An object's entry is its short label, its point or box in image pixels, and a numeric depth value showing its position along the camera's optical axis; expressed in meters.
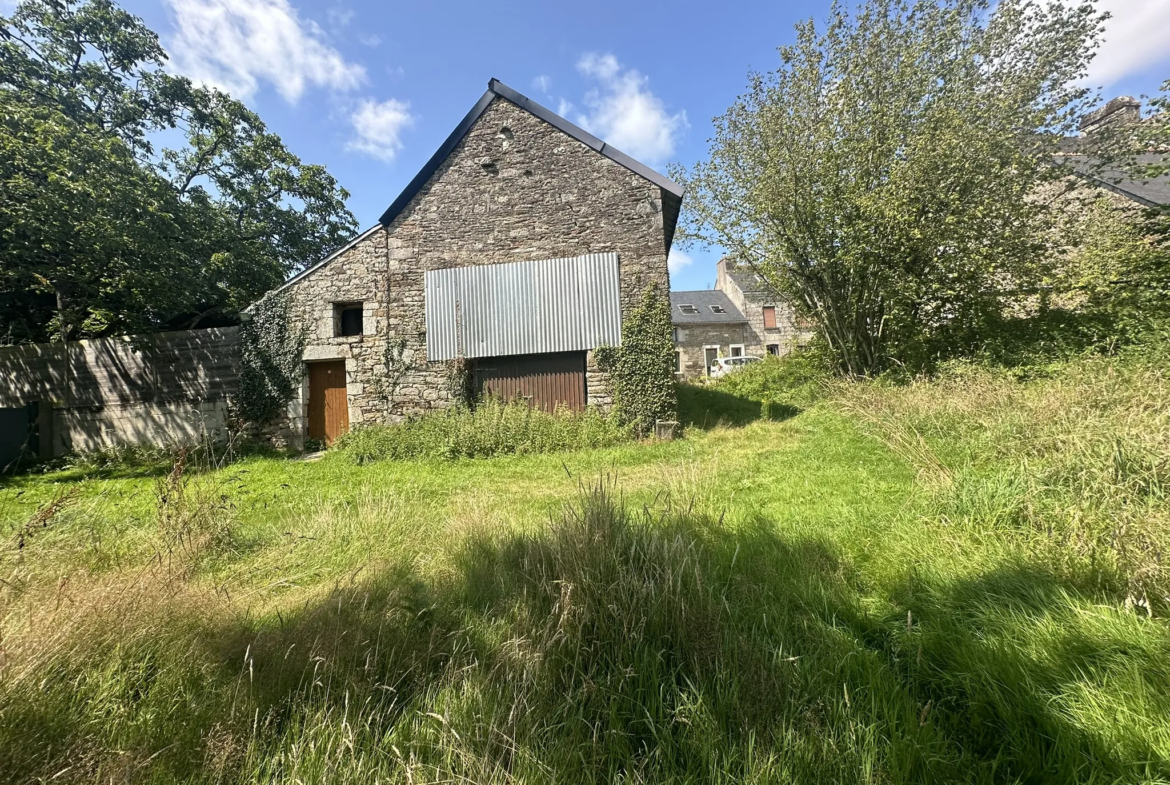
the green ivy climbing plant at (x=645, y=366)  8.56
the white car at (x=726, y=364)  23.77
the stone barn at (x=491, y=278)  8.91
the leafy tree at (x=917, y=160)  8.73
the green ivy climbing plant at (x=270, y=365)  9.45
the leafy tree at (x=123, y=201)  7.92
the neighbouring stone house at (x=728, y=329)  27.19
